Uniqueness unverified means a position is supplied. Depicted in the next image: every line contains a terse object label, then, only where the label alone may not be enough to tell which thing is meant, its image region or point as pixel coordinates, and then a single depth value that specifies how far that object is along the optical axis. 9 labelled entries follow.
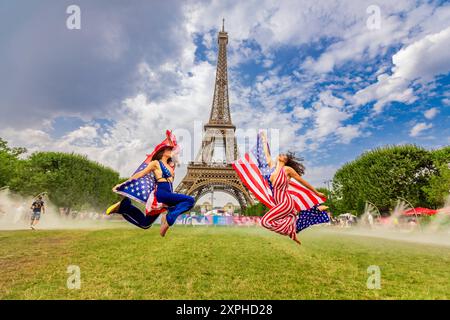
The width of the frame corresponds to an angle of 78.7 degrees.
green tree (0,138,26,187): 36.69
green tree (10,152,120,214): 38.25
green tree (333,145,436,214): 35.66
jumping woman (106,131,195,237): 5.76
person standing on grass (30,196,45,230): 20.93
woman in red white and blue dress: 6.17
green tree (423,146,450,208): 32.59
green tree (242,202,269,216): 46.42
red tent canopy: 29.87
